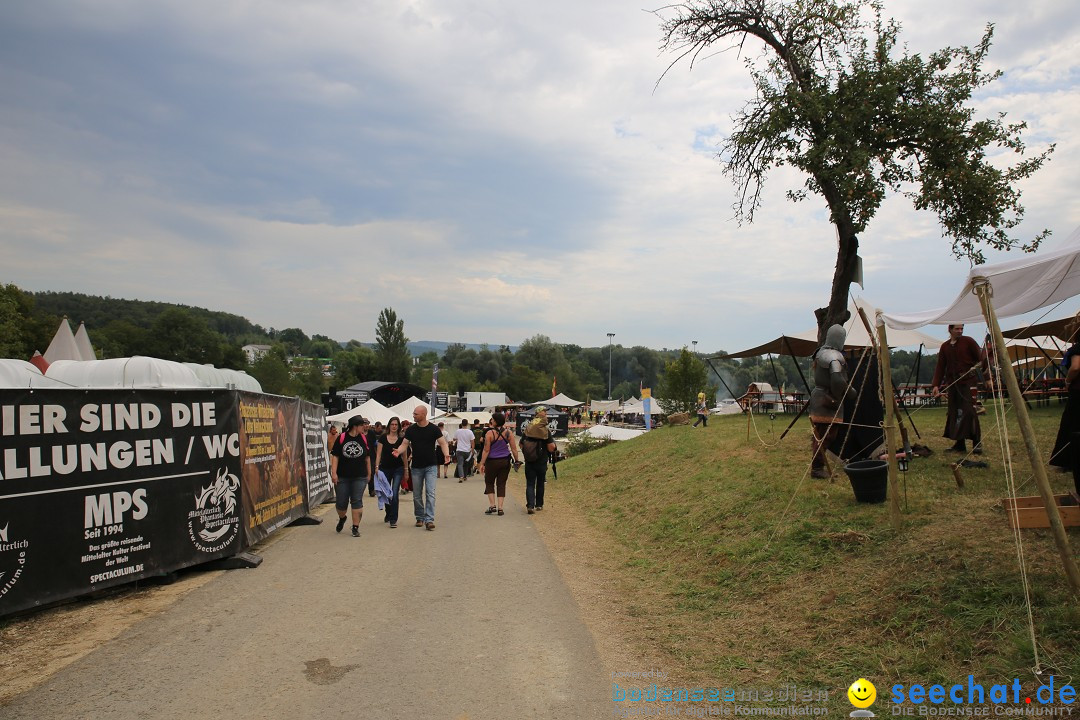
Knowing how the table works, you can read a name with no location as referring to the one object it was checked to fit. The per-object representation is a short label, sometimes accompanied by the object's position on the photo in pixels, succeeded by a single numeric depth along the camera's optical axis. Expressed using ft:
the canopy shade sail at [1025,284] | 17.53
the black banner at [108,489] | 19.63
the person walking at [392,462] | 36.96
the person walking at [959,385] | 29.91
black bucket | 24.73
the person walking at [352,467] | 34.32
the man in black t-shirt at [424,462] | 35.70
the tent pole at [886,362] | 23.30
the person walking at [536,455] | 43.06
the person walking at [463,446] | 72.78
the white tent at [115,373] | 38.04
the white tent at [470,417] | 120.26
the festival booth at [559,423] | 167.88
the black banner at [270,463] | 29.40
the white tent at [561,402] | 212.43
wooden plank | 17.75
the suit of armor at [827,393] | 29.81
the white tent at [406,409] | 100.94
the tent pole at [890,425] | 22.06
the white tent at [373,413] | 85.15
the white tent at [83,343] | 54.39
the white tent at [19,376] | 30.48
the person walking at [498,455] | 41.37
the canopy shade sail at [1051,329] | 48.98
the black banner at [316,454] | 43.37
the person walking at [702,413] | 81.31
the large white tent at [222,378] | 49.24
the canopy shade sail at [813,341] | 65.10
